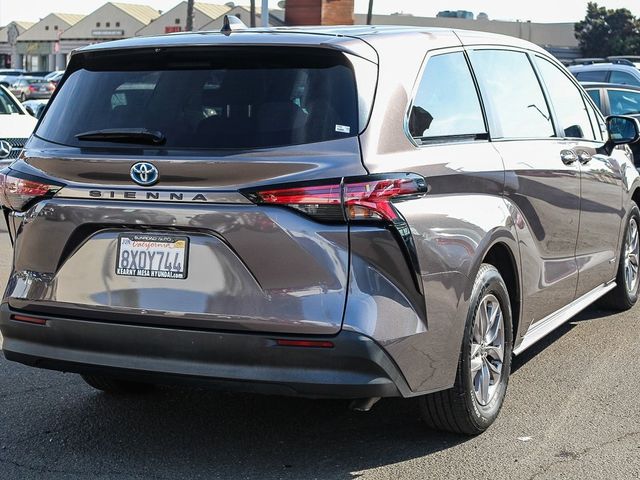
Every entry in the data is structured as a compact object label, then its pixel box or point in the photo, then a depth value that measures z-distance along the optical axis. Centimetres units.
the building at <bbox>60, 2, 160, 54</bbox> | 7829
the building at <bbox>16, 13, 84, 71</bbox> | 8712
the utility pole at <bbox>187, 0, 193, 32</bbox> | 4669
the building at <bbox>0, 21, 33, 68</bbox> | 8838
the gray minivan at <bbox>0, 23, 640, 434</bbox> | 411
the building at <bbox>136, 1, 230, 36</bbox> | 7162
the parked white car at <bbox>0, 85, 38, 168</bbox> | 1336
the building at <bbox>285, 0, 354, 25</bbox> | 3316
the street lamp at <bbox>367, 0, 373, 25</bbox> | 5788
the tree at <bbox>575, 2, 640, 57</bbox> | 7688
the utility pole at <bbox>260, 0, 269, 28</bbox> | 2409
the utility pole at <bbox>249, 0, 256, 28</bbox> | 4378
